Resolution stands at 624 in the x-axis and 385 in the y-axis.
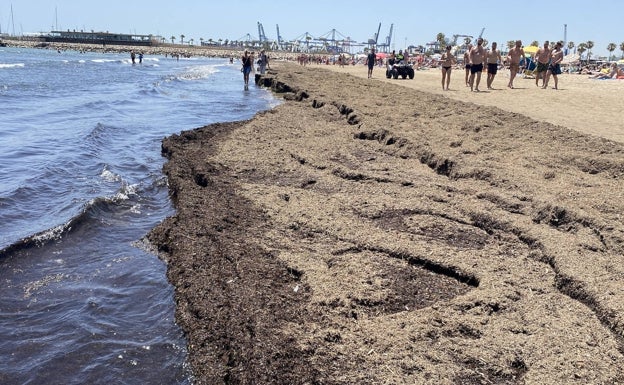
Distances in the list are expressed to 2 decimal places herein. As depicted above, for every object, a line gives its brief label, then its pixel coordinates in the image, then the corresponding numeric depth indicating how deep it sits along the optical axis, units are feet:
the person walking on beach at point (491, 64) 55.01
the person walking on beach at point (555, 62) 54.05
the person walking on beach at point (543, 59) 54.95
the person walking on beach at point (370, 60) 86.70
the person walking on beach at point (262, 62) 110.63
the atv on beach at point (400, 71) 87.25
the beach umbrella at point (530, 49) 127.99
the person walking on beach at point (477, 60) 51.57
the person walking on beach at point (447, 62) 55.88
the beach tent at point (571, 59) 136.50
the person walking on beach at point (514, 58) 54.34
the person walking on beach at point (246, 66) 89.35
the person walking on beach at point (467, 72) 58.34
